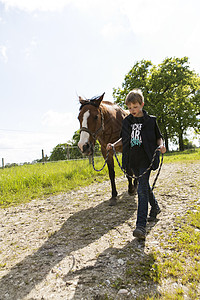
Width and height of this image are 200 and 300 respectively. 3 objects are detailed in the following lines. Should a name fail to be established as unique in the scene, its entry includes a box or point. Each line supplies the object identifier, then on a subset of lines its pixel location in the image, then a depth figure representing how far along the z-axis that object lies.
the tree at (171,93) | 24.56
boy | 2.73
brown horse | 3.71
